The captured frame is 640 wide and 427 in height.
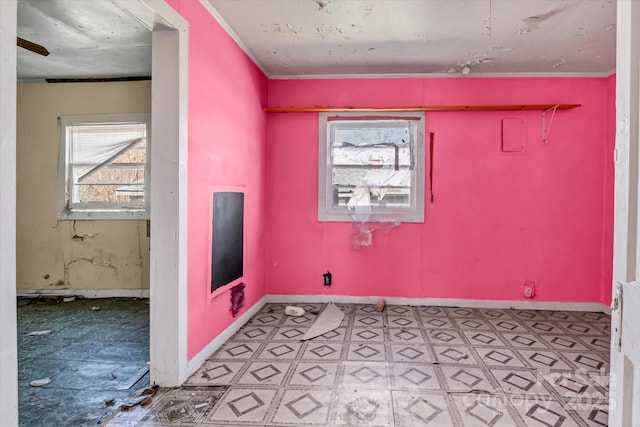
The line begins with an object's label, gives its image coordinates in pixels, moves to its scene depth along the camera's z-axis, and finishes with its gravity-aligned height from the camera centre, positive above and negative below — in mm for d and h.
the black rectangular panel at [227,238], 2572 -255
